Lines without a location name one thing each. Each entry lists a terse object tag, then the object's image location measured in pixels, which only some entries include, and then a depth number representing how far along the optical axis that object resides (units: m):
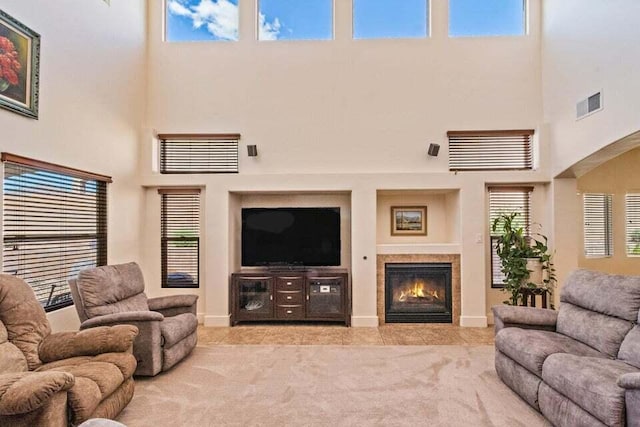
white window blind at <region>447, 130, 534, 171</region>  5.88
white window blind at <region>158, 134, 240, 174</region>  6.00
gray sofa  2.31
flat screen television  5.88
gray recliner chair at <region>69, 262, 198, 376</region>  3.56
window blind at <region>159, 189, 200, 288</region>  5.98
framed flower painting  3.42
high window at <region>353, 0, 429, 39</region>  6.04
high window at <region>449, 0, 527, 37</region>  6.01
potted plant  5.07
